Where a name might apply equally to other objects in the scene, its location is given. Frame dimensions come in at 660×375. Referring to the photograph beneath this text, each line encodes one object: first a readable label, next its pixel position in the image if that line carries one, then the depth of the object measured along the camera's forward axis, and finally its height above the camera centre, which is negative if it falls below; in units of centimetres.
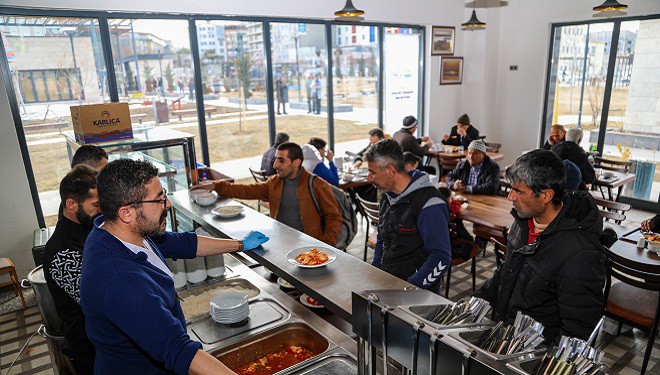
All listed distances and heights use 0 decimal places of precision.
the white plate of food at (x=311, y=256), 234 -96
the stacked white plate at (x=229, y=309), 253 -129
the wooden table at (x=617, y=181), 618 -155
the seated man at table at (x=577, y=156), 576 -109
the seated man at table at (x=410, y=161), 522 -98
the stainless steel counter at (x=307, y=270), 207 -99
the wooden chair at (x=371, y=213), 501 -154
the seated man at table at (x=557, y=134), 668 -91
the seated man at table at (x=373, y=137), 739 -96
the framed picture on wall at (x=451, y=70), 942 +15
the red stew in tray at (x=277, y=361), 234 -151
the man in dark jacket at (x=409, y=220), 260 -88
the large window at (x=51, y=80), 542 +13
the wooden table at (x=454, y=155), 793 -141
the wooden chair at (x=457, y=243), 461 -178
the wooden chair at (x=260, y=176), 676 -144
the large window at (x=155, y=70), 611 +24
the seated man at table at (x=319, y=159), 543 -107
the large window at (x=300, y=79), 762 +6
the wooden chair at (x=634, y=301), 335 -188
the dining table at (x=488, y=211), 453 -150
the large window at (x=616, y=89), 759 -31
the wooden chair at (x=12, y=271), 481 -197
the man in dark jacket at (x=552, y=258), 186 -82
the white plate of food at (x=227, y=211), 319 -93
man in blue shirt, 154 -73
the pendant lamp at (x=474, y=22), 700 +86
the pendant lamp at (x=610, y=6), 515 +76
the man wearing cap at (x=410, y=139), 760 -104
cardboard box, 384 -30
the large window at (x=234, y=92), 694 -13
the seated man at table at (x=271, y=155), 655 -109
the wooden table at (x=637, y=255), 337 -153
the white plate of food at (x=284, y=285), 304 -139
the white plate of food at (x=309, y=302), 278 -140
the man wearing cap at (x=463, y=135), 887 -117
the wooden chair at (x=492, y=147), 887 -144
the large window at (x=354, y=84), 840 -7
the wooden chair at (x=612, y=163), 680 -147
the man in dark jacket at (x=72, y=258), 229 -87
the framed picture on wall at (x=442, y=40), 917 +78
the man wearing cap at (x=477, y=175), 568 -132
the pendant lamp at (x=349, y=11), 563 +88
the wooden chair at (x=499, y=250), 370 -147
